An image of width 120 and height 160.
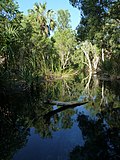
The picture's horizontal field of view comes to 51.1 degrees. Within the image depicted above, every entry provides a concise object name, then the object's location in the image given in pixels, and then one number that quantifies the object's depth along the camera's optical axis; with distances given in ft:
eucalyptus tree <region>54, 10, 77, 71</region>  79.06
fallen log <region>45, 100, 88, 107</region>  21.83
